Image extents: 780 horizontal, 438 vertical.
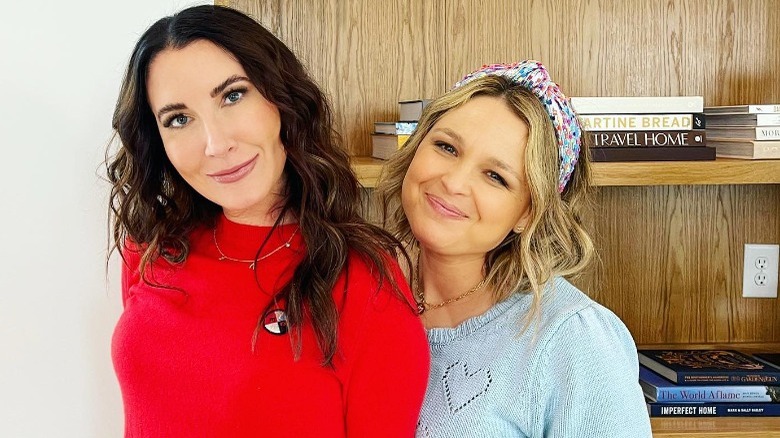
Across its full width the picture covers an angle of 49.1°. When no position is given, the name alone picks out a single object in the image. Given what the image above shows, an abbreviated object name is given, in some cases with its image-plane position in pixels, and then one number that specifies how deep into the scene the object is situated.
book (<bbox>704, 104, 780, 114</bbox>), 1.74
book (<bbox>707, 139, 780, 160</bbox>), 1.72
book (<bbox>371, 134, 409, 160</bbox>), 1.72
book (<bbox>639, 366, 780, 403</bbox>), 1.77
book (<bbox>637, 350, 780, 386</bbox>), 1.79
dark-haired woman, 1.19
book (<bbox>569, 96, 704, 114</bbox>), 1.74
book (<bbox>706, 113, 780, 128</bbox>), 1.73
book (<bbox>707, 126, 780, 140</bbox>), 1.73
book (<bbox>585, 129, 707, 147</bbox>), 1.72
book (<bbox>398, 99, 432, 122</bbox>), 1.74
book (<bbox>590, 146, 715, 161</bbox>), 1.72
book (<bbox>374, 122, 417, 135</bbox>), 1.72
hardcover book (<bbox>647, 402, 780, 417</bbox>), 1.77
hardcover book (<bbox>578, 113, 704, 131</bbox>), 1.73
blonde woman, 1.29
